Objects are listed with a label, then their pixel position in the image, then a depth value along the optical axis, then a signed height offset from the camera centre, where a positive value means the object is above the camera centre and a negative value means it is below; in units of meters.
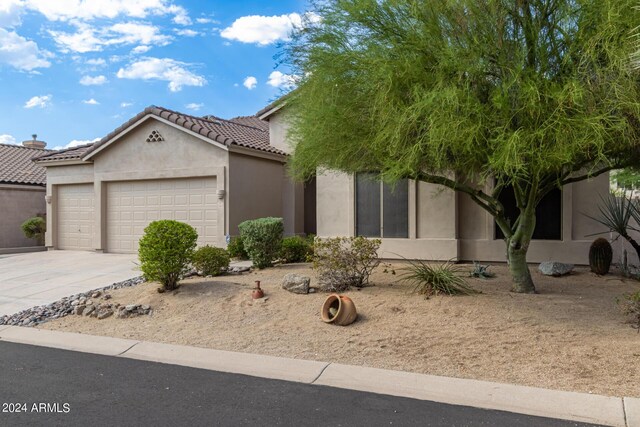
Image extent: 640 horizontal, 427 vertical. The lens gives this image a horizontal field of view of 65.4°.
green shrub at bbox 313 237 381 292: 9.30 -0.85
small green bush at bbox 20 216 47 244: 21.14 -0.40
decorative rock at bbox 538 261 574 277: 10.99 -1.16
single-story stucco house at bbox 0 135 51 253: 21.53 +0.82
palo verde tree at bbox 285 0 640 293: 6.29 +1.82
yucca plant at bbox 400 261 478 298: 8.70 -1.17
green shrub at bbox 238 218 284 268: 11.90 -0.53
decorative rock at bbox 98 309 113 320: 8.84 -1.70
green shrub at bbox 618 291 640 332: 7.06 -1.32
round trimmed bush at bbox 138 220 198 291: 9.51 -0.63
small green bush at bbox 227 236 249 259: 13.88 -0.86
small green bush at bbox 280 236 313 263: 12.97 -0.85
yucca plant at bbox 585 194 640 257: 10.75 +0.06
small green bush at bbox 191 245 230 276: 10.97 -0.95
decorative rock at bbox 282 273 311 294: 9.20 -1.23
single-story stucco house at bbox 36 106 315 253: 15.55 +1.18
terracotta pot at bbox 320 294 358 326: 7.61 -1.47
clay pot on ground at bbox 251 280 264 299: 9.05 -1.37
